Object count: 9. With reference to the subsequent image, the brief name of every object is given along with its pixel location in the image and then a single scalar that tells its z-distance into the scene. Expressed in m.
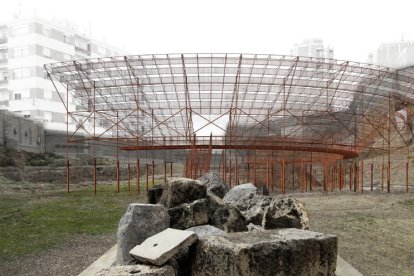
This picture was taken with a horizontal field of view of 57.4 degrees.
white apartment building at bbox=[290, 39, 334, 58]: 99.86
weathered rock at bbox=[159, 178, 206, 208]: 6.41
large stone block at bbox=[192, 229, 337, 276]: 4.36
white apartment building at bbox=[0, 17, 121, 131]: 47.12
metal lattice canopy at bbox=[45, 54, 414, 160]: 20.06
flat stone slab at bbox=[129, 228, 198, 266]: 4.21
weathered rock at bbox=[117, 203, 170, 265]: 5.62
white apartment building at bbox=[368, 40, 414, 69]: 50.26
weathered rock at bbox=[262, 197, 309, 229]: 6.70
